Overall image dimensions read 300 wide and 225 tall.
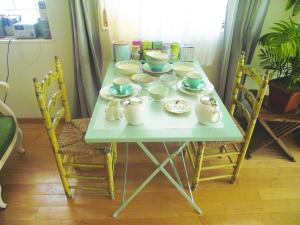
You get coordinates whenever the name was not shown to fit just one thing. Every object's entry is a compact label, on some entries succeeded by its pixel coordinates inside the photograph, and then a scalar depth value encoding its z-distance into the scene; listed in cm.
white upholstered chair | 160
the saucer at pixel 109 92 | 141
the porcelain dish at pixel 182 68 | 166
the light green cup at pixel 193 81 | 149
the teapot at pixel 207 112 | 117
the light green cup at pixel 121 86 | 142
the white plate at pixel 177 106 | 129
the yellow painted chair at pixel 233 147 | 144
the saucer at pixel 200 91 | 147
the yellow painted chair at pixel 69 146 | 135
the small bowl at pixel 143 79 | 156
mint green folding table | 113
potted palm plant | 169
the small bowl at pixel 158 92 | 139
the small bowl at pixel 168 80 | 154
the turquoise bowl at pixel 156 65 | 167
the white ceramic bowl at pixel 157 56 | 165
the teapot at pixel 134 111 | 116
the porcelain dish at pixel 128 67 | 167
